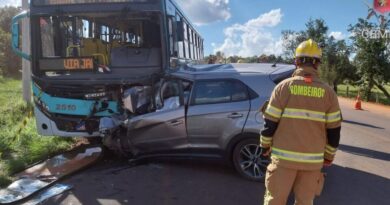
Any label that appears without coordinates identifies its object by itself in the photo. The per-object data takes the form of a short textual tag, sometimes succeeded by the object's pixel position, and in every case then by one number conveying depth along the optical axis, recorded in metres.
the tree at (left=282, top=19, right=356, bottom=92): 41.37
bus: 8.21
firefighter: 3.91
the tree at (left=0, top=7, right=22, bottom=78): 45.54
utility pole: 14.72
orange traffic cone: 22.99
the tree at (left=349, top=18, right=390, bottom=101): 31.86
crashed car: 7.07
